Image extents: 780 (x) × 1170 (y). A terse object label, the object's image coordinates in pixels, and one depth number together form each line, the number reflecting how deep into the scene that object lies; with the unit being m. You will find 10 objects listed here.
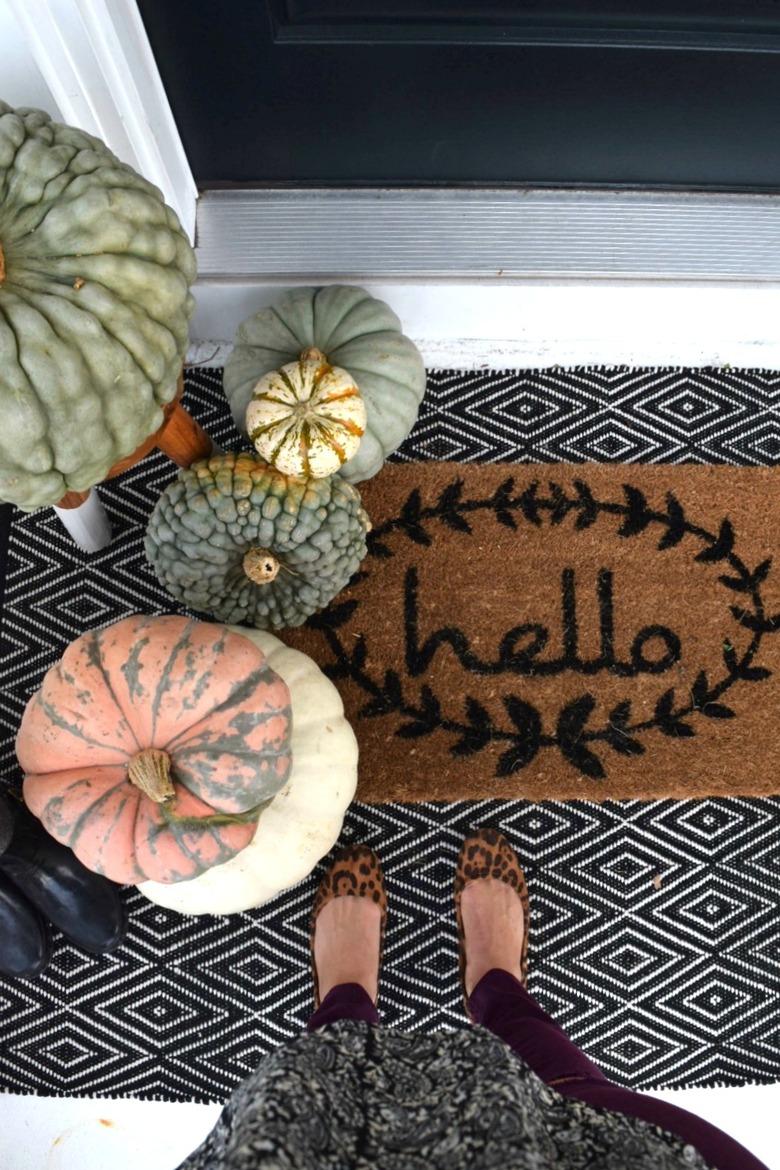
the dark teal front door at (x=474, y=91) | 1.14
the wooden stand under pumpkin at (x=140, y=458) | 1.14
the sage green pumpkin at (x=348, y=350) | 1.31
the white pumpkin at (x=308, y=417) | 1.21
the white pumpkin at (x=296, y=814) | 1.27
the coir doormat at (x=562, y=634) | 1.51
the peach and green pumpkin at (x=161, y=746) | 1.12
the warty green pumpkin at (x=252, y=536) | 1.22
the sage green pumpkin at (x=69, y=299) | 0.82
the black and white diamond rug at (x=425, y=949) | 1.45
